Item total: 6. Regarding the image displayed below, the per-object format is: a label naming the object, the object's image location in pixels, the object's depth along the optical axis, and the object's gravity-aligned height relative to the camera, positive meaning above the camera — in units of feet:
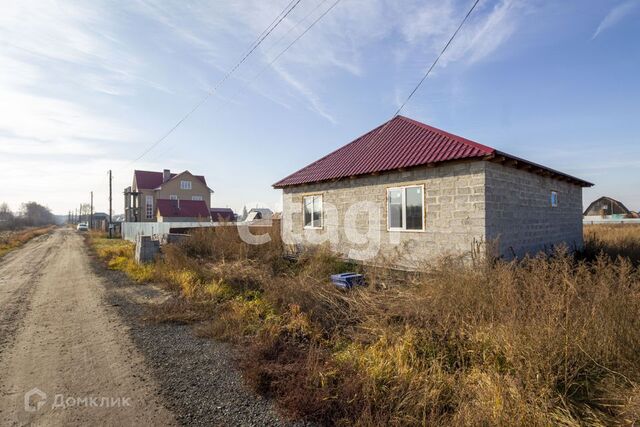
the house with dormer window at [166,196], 135.13 +11.10
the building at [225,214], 151.95 +2.43
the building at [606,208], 172.24 +3.96
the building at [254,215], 118.42 +1.37
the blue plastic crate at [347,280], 22.81 -4.53
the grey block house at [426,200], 26.84 +1.71
